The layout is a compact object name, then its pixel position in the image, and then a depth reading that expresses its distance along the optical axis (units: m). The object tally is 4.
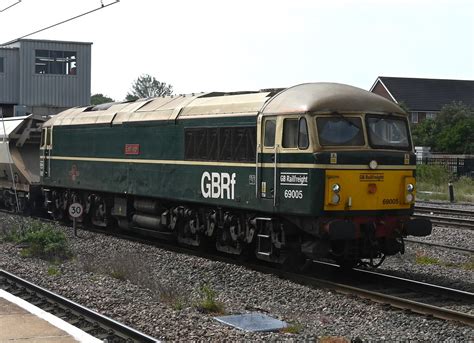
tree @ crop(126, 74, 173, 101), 139.48
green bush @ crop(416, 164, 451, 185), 38.25
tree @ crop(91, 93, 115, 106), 126.31
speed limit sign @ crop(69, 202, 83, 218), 19.08
